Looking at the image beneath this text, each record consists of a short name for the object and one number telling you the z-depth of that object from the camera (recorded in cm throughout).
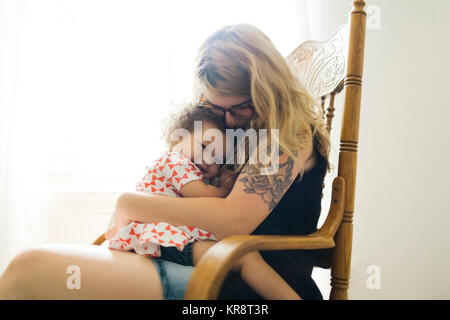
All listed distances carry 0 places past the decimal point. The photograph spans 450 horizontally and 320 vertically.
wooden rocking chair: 67
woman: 72
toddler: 75
